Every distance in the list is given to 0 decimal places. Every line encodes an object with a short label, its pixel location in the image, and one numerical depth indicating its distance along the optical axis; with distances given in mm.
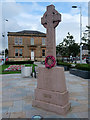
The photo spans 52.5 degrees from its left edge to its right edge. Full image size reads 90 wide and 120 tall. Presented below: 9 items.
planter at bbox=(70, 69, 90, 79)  8005
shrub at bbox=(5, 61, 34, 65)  23243
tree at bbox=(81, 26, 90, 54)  8140
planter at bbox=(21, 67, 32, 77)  8570
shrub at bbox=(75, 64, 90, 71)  8204
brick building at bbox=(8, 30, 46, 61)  29991
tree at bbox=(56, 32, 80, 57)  18464
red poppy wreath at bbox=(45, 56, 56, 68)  3227
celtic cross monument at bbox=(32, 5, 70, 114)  3079
